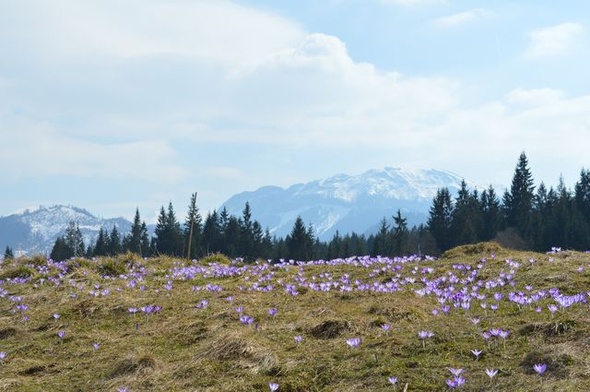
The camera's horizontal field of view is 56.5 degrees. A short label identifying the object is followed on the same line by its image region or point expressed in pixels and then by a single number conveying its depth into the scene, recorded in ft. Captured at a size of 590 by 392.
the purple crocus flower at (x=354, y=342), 21.00
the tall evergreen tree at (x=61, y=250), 326.85
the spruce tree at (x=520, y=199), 263.08
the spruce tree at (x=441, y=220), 275.02
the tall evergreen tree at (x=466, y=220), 258.37
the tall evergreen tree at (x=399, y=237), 271.69
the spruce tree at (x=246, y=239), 300.57
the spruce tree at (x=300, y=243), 279.49
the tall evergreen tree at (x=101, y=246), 327.10
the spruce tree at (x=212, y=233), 309.83
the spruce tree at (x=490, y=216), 272.10
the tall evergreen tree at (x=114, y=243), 328.08
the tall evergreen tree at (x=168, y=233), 310.04
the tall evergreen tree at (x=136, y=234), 321.73
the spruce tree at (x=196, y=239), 283.26
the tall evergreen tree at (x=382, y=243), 289.86
